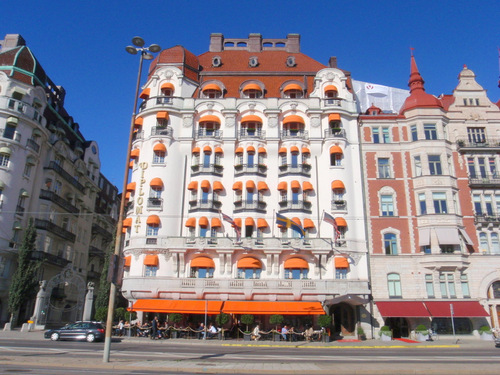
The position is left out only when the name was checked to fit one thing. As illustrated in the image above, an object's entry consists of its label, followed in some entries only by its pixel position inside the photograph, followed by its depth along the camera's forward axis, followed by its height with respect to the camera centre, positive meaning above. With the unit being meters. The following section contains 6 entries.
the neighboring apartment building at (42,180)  48.59 +17.04
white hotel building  39.41 +12.25
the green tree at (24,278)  43.81 +3.66
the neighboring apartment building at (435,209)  39.75 +11.07
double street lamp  17.56 +6.48
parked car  31.97 -1.37
